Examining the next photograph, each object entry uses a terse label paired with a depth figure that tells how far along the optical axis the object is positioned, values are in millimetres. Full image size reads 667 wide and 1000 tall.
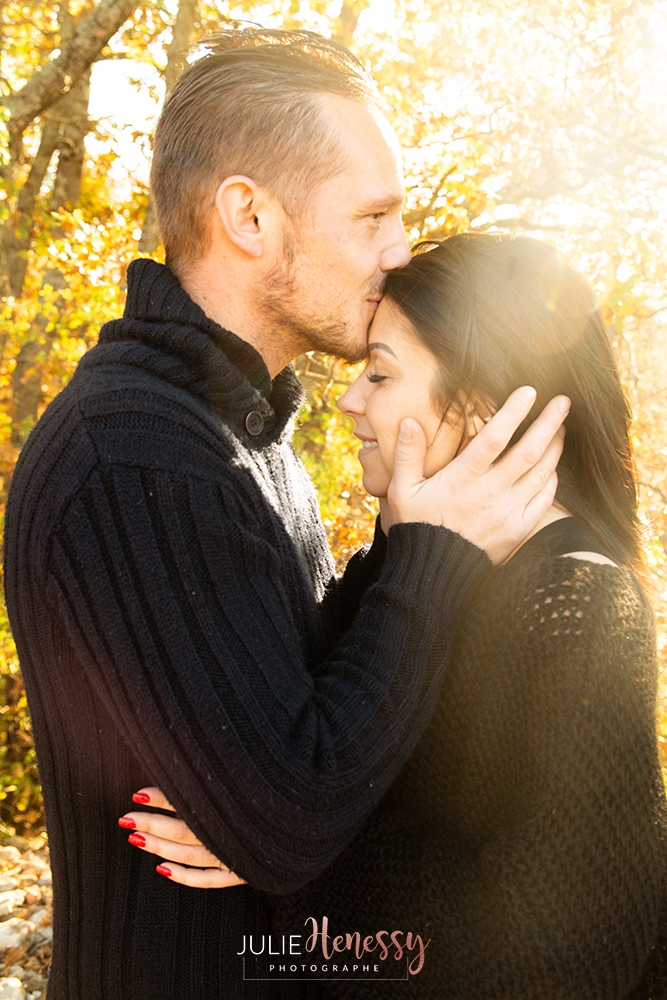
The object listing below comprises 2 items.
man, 1183
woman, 1247
